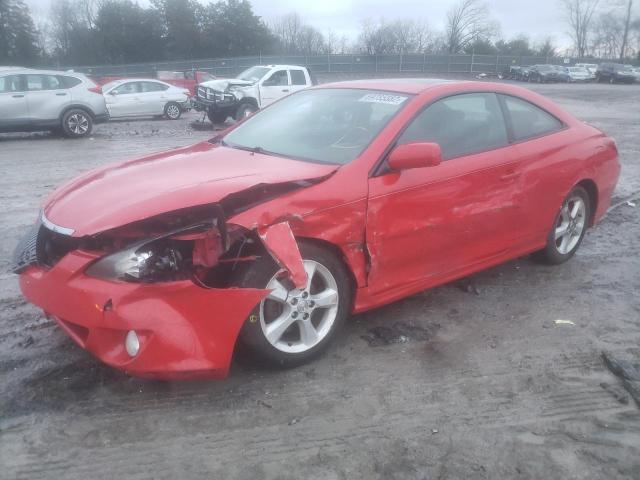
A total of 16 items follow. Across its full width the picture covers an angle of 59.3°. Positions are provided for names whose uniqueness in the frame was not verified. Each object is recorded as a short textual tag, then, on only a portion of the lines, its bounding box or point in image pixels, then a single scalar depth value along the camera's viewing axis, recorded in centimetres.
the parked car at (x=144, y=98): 1738
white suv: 1271
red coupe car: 267
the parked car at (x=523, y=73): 4623
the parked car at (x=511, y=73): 4762
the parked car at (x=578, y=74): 4606
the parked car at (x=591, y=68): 4775
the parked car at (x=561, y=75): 4503
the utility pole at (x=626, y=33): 7106
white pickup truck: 1584
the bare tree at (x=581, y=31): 8469
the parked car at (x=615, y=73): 4369
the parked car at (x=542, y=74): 4461
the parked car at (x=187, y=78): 2442
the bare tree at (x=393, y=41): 6344
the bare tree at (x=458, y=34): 7081
